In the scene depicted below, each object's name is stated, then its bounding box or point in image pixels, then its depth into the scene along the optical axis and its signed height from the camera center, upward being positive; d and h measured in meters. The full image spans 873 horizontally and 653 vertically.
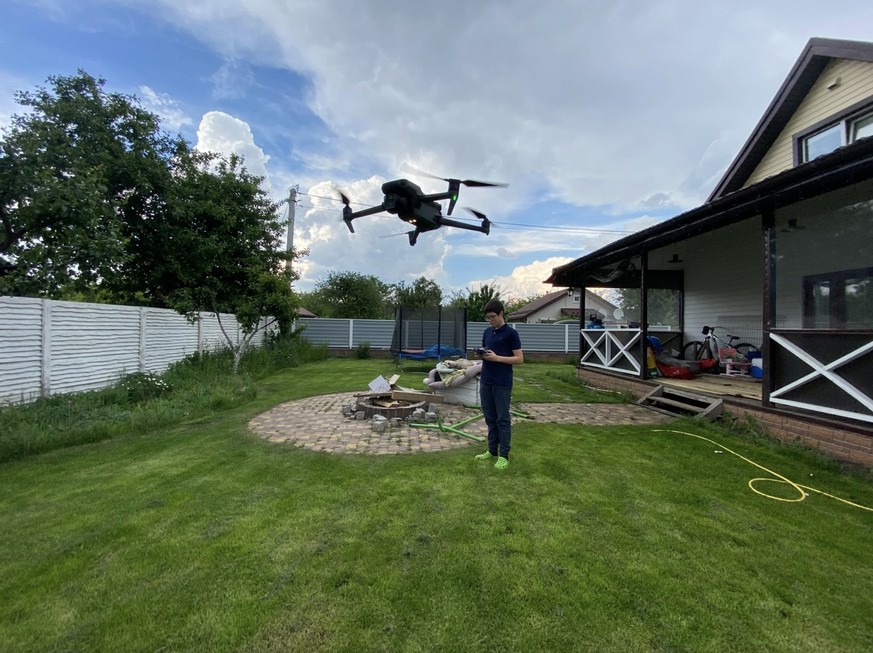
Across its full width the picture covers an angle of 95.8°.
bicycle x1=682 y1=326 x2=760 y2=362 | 8.59 -0.23
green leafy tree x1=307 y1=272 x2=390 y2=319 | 30.51 +2.64
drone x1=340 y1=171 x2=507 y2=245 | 4.11 +1.37
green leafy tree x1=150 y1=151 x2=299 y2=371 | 10.01 +1.97
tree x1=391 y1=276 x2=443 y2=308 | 38.57 +3.77
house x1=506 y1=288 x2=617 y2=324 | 36.94 +2.33
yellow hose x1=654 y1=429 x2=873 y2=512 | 3.31 -1.35
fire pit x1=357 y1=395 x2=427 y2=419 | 5.91 -1.19
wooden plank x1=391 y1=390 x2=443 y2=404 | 6.42 -1.07
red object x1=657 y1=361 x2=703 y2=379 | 7.98 -0.74
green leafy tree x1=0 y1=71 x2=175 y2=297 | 5.79 +2.45
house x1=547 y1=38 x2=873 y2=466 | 4.20 +1.40
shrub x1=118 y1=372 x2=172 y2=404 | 6.76 -1.08
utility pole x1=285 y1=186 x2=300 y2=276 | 15.67 +4.84
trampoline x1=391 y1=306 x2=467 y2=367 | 13.59 -0.09
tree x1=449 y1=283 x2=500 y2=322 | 27.11 +2.67
